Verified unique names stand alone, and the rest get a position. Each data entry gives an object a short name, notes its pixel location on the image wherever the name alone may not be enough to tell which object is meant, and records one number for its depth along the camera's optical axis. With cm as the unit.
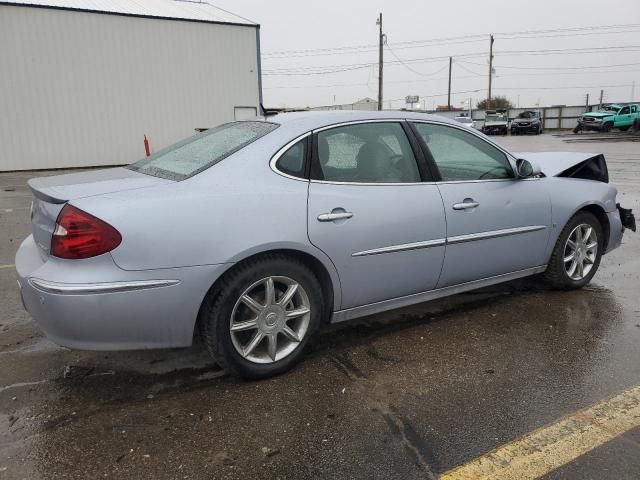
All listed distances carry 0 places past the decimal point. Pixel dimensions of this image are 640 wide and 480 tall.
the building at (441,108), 6586
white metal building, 1862
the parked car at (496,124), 3950
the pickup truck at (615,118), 3516
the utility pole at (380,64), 3847
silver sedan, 255
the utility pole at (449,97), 6562
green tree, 6375
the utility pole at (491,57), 5831
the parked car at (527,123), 3828
